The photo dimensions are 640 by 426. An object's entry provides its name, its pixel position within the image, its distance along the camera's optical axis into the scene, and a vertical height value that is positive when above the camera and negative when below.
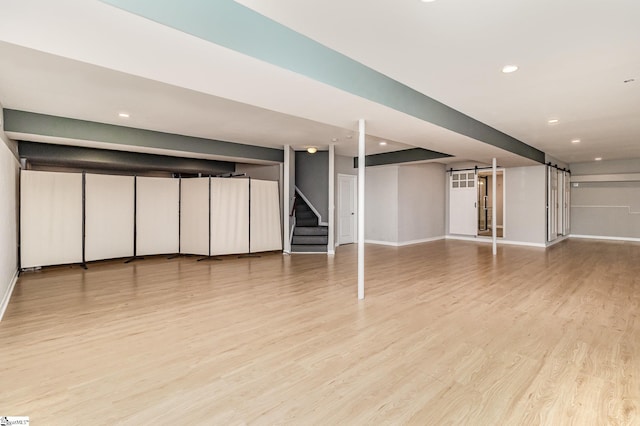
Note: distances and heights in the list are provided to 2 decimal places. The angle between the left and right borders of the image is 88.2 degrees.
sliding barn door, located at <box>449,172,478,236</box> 10.39 +0.31
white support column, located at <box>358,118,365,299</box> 4.28 -0.01
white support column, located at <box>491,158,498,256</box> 7.77 +0.02
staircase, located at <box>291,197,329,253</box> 8.12 -0.63
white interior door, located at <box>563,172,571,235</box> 10.56 +0.28
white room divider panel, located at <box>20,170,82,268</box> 5.68 -0.12
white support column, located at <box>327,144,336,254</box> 8.09 +0.24
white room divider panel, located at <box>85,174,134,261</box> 6.48 -0.09
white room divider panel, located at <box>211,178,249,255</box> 7.27 -0.07
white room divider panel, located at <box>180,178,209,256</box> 7.31 -0.09
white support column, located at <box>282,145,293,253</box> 8.04 +0.30
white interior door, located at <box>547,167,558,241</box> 9.12 +0.28
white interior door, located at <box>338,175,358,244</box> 9.62 +0.10
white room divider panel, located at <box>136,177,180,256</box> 7.19 -0.09
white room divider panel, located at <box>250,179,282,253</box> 7.66 -0.11
